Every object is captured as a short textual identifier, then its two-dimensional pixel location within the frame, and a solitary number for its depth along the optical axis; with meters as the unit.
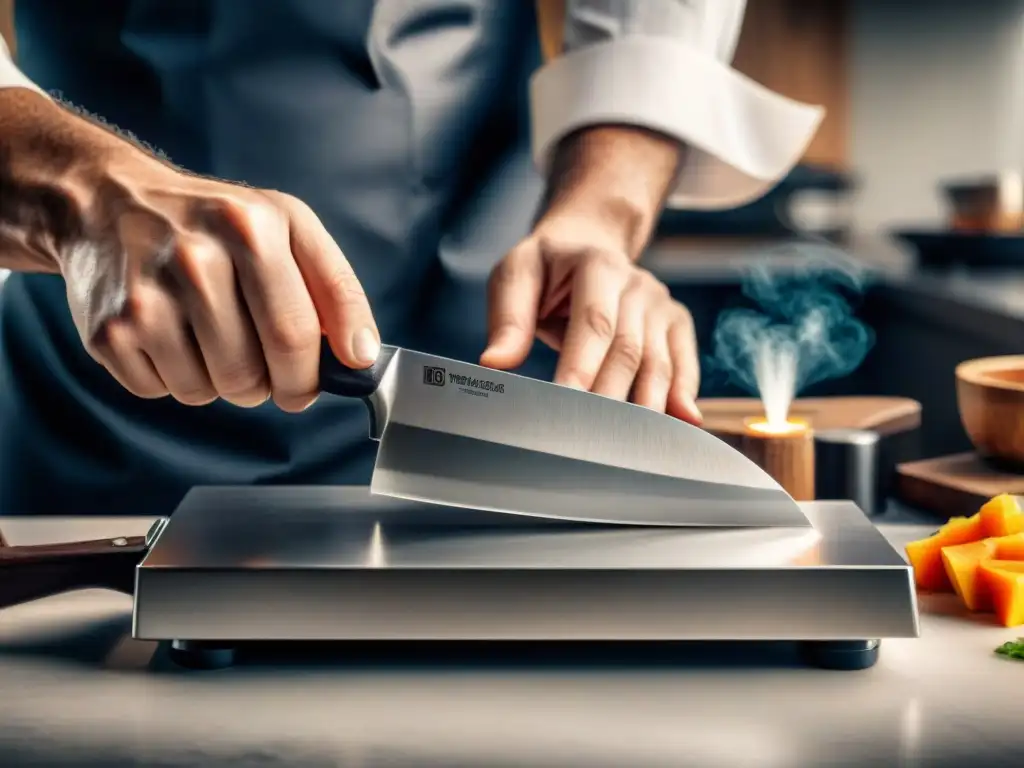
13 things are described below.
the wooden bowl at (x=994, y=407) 1.06
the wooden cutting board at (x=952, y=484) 1.03
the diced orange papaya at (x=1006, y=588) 0.78
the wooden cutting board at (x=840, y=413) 1.17
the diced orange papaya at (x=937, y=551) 0.85
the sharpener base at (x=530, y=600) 0.71
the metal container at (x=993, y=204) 2.39
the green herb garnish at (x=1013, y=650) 0.74
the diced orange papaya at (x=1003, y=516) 0.83
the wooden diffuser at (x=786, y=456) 0.99
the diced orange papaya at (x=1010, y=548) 0.81
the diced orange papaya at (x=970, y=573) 0.82
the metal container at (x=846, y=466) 1.09
